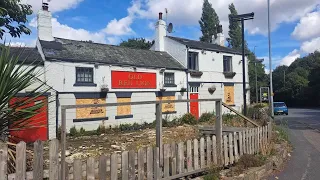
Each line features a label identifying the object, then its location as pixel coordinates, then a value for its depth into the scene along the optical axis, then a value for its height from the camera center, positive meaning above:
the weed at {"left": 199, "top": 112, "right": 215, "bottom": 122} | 15.81 -1.54
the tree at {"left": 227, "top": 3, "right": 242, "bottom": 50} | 39.60 +10.94
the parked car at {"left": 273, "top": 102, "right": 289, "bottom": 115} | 23.44 -1.50
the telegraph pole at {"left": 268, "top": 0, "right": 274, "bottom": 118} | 16.44 +1.24
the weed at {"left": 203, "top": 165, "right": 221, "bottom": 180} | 4.47 -1.63
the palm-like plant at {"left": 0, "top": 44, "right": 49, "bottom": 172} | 3.26 -0.04
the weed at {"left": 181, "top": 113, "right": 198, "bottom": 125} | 14.93 -1.57
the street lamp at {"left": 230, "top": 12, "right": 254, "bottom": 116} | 11.13 +4.04
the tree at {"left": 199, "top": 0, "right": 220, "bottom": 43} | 37.53 +12.91
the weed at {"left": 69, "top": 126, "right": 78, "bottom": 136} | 11.33 -1.78
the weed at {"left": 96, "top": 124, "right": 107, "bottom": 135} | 12.19 -1.80
